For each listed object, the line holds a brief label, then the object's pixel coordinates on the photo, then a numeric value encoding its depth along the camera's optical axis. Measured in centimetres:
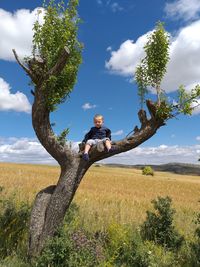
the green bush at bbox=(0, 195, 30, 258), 529
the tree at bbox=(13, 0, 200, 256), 482
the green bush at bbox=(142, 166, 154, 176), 4610
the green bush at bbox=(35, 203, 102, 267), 446
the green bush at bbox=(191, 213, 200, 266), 496
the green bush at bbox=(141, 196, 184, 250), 591
